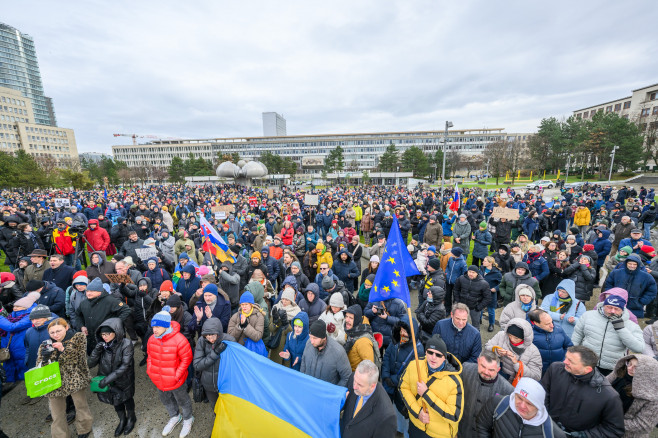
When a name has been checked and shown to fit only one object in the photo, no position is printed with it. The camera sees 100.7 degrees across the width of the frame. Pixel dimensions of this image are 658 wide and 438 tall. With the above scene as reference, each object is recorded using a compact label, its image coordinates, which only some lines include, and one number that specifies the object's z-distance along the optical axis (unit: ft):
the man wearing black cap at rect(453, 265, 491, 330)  17.22
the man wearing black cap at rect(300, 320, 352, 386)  11.23
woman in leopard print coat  11.59
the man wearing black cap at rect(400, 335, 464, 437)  9.30
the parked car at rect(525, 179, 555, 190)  133.00
